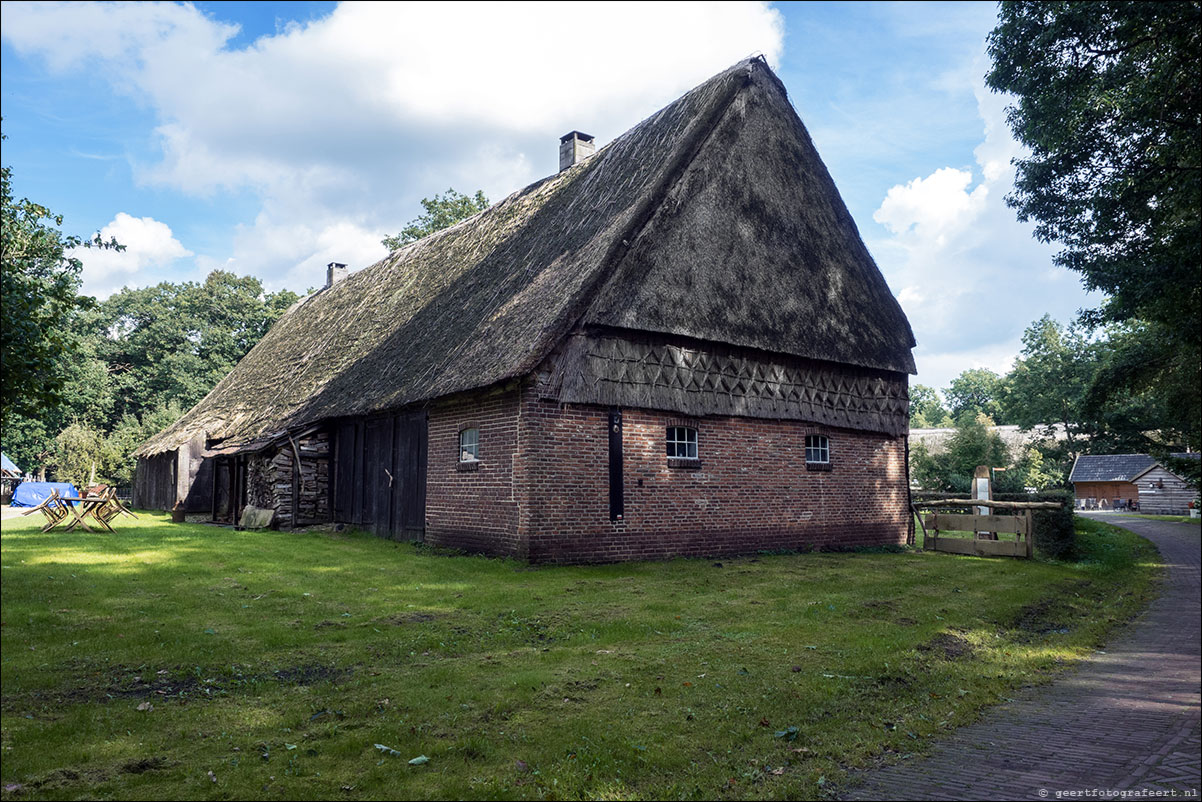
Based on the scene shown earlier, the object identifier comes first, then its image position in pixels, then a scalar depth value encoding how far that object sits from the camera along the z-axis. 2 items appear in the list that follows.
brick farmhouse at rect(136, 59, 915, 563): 14.41
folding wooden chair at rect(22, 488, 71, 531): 14.05
